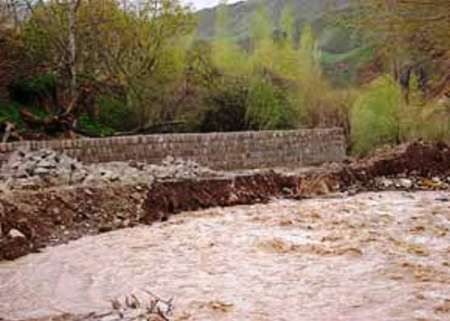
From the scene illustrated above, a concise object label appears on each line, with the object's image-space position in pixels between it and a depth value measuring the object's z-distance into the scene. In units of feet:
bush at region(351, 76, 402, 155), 64.64
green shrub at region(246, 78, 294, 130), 61.41
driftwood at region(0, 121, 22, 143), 47.42
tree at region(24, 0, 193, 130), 56.03
